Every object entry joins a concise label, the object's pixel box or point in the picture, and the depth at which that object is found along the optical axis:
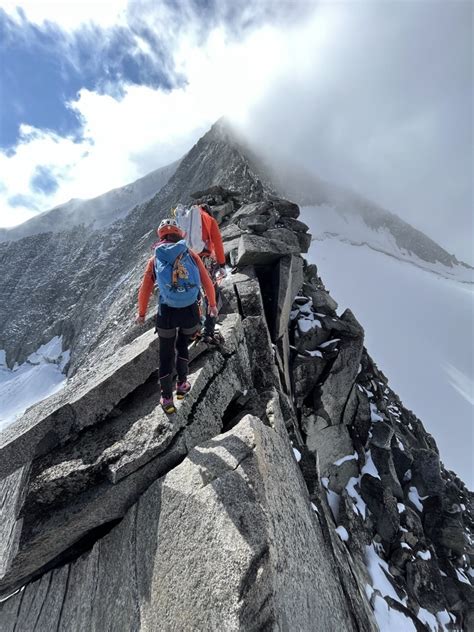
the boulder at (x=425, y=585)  8.80
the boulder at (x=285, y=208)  14.88
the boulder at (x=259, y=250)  10.21
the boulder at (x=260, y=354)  6.75
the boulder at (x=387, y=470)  11.14
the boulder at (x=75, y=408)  4.20
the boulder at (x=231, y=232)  12.13
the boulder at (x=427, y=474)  12.11
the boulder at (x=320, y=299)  12.39
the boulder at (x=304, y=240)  14.49
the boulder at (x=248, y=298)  8.20
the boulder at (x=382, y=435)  11.69
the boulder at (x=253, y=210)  13.73
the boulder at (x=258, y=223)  11.86
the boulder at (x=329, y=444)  10.04
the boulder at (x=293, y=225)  14.50
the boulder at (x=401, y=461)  12.22
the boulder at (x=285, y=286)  9.71
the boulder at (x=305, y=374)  10.44
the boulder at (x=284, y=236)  11.78
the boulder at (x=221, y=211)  15.46
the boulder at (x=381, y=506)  9.77
